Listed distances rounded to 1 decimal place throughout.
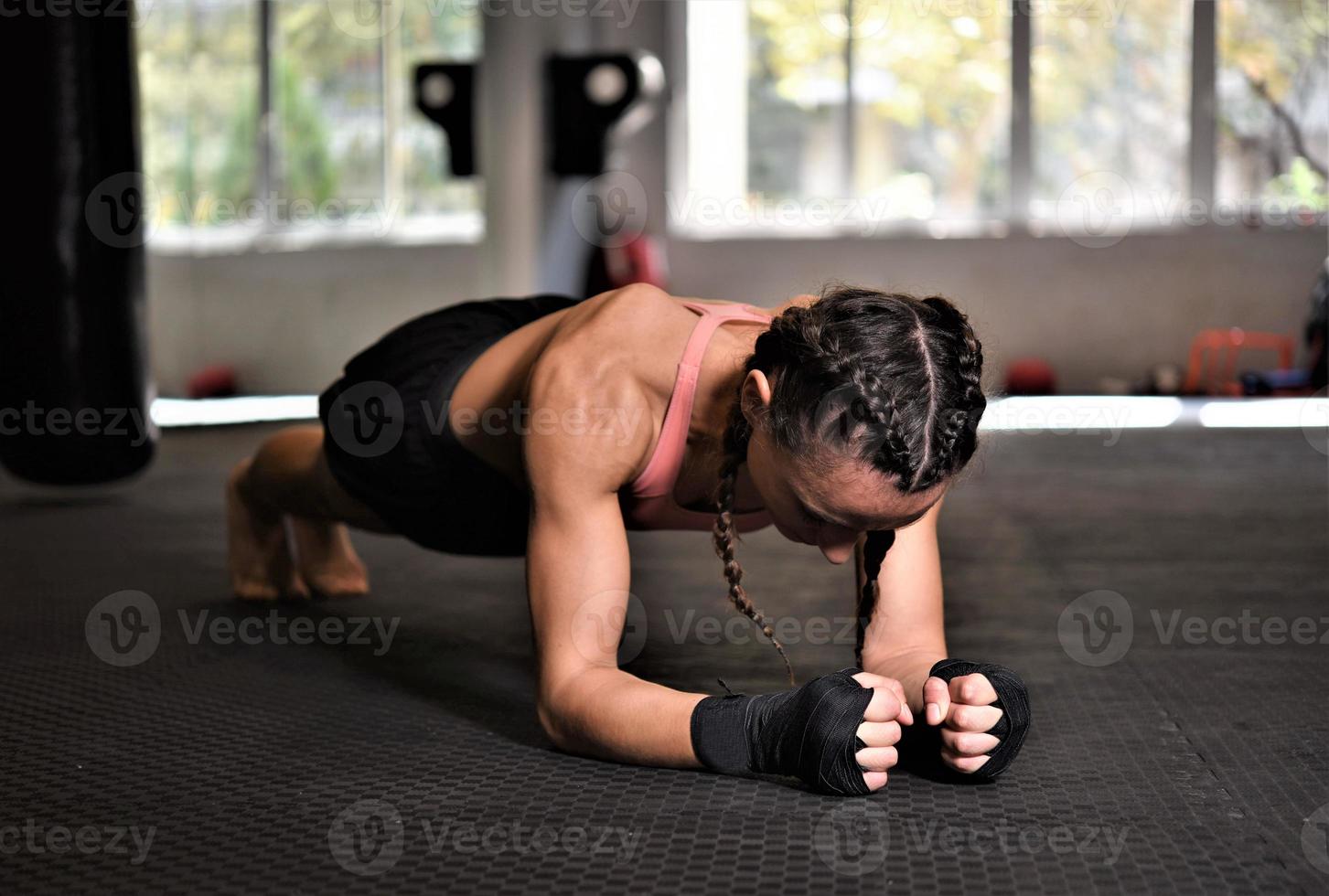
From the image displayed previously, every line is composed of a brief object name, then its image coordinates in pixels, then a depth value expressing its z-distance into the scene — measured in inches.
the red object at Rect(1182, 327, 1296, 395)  241.1
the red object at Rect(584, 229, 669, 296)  241.0
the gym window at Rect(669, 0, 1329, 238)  248.2
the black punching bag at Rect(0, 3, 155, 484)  97.7
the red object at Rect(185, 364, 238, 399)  250.5
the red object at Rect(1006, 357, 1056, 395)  248.4
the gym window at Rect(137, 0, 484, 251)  256.4
